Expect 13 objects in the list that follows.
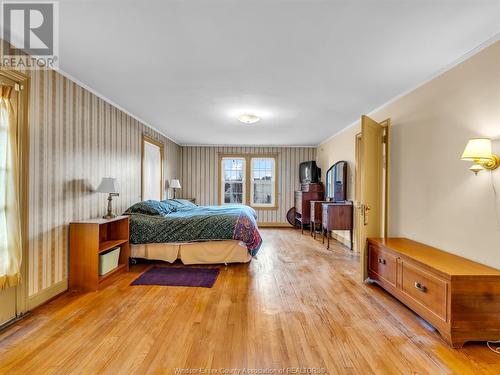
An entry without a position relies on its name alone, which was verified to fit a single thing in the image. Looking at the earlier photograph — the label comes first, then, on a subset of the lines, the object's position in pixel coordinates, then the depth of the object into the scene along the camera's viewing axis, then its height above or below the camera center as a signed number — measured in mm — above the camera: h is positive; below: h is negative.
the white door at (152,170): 5203 +375
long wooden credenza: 1971 -857
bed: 3881 -759
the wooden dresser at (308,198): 6684 -271
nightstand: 2955 -777
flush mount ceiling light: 4277 +1149
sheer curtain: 2152 -105
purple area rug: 3238 -1190
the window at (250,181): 7770 +188
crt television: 6852 +398
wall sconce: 2096 +276
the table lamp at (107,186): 3271 +12
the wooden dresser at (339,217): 4984 -564
